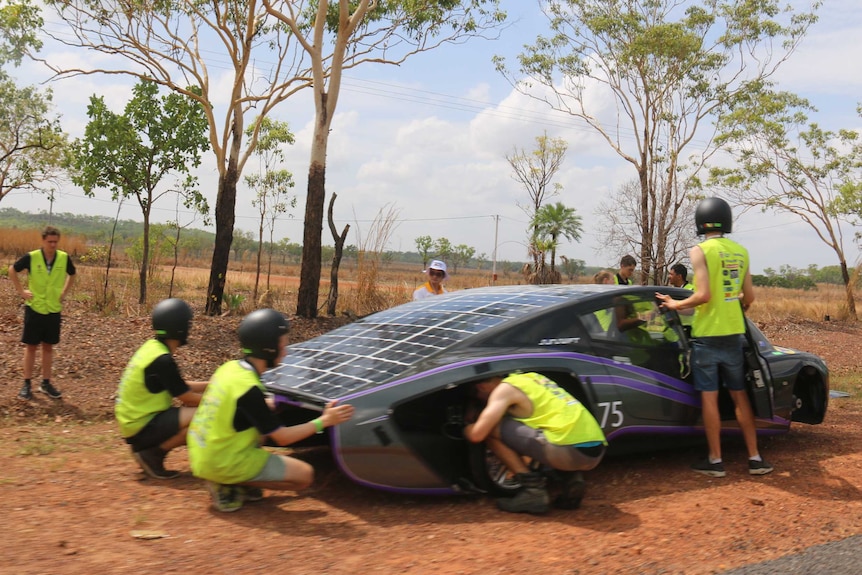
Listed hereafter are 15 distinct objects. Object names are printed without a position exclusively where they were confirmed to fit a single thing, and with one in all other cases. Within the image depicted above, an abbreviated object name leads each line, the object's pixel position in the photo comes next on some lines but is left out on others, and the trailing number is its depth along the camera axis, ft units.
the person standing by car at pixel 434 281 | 26.17
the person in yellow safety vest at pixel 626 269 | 29.66
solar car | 14.35
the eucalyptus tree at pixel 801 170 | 96.37
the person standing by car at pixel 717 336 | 18.11
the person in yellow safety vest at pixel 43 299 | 25.66
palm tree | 123.65
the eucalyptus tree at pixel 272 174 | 87.45
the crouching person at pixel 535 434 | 14.57
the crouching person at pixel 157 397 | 15.90
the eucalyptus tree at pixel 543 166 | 140.56
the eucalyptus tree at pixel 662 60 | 83.30
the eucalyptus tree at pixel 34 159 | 102.06
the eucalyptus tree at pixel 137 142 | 55.72
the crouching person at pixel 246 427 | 13.84
